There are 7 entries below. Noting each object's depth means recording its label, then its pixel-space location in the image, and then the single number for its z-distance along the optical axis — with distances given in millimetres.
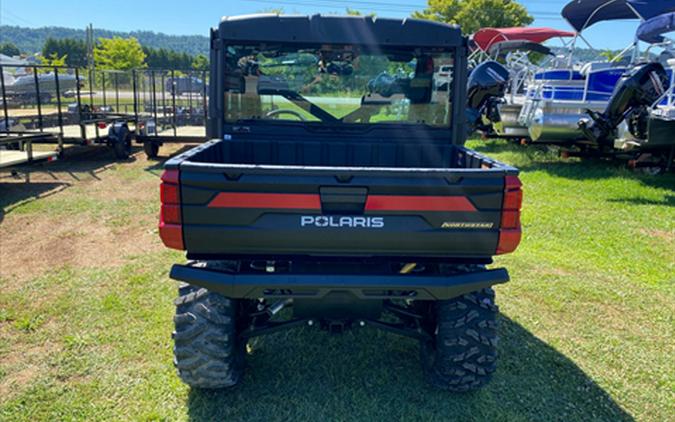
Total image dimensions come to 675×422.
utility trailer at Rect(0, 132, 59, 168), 8453
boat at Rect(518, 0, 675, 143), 10227
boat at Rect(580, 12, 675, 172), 7988
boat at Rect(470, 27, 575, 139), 12109
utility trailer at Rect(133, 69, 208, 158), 12094
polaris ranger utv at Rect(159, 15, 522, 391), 2609
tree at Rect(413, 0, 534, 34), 27719
